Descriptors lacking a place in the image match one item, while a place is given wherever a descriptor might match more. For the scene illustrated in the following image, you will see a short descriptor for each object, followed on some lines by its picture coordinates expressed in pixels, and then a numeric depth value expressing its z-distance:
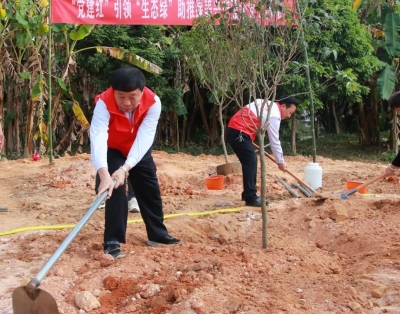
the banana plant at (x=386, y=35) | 11.32
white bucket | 7.28
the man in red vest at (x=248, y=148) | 6.37
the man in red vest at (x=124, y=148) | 3.94
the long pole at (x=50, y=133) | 9.81
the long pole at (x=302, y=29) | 4.35
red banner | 9.21
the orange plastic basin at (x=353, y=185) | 7.09
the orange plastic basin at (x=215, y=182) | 7.90
